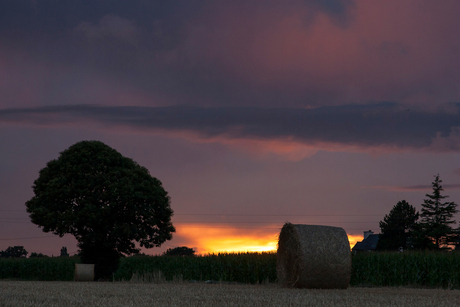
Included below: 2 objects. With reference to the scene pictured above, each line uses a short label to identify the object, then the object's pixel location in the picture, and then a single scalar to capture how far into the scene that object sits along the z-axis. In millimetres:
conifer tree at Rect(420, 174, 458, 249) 78125
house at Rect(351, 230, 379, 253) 97738
